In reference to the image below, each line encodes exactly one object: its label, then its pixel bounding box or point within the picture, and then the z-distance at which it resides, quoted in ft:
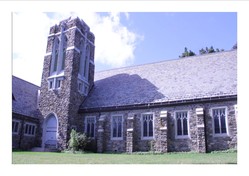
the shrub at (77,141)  63.41
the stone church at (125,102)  58.23
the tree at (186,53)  139.27
